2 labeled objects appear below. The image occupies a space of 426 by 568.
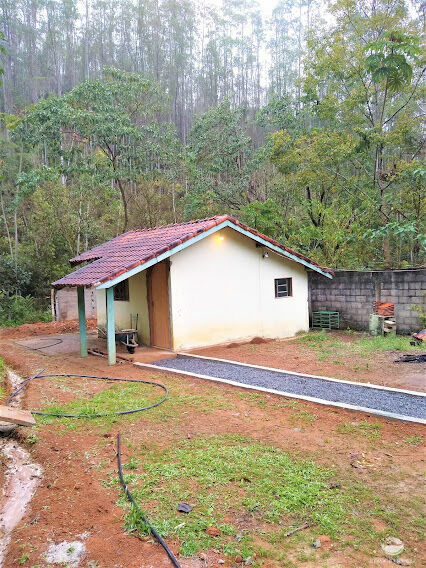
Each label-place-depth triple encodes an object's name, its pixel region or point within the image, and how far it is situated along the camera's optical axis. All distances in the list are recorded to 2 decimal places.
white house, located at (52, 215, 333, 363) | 10.34
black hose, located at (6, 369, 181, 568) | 3.09
